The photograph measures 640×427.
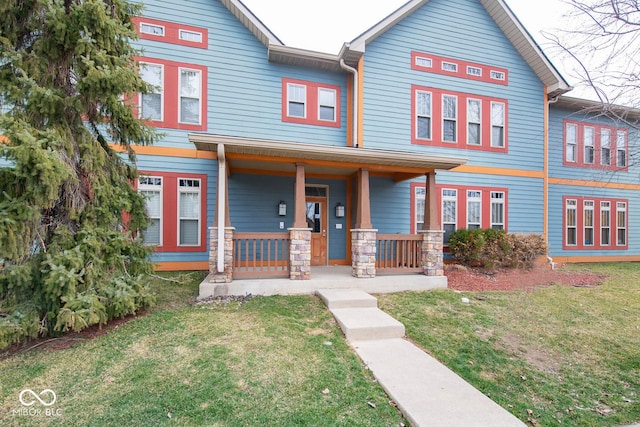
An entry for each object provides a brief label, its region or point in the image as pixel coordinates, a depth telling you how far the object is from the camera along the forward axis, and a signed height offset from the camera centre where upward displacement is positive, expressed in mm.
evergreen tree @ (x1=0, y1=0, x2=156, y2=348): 3521 +571
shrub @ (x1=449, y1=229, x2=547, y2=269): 8664 -930
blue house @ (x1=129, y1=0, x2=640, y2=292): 6918 +2459
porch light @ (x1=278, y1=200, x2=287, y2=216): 8328 +228
